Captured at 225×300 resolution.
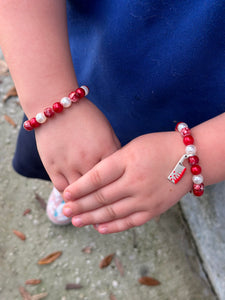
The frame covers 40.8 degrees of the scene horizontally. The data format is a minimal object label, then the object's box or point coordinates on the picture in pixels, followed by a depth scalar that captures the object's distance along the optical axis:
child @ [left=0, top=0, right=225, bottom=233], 0.21
